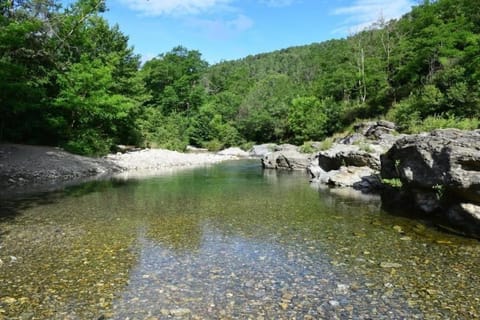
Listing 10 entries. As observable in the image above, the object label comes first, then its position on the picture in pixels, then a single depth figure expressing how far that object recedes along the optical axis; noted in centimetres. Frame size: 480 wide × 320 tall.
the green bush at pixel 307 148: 3837
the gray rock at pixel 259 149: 5769
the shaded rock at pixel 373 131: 3469
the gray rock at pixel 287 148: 4262
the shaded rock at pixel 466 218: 931
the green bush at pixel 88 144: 3059
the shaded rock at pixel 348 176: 1928
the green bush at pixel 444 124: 2208
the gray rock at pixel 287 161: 3224
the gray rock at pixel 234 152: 5833
